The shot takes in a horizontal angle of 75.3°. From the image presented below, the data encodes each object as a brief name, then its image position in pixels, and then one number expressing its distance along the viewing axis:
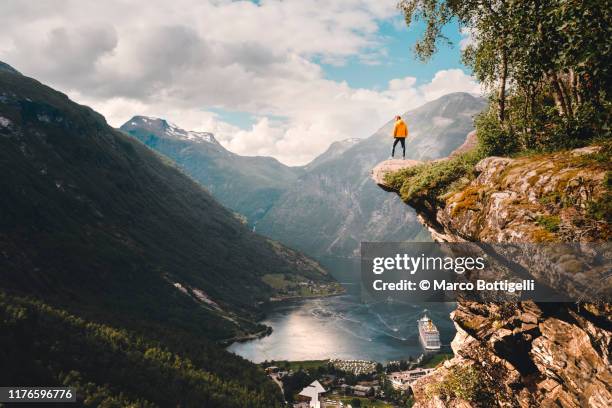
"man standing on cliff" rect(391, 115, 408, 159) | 25.33
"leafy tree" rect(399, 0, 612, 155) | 12.59
